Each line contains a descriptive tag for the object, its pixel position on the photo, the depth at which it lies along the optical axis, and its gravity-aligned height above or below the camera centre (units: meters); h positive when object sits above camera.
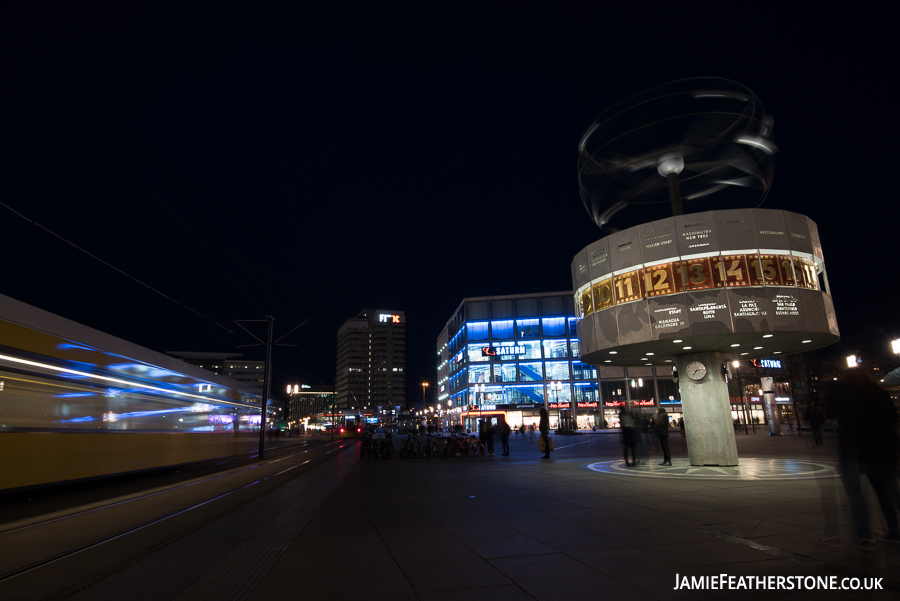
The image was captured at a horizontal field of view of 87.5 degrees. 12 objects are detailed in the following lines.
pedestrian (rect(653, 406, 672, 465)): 15.84 -1.08
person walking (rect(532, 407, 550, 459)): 19.06 -1.14
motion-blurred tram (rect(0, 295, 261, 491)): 9.30 +0.37
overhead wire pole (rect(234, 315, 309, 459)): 24.64 +1.43
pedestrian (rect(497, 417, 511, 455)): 22.99 -1.31
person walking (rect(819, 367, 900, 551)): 5.23 -0.58
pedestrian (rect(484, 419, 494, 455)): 24.16 -1.57
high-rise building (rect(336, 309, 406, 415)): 177.88 +17.80
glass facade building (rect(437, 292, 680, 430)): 75.19 +4.72
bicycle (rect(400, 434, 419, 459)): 22.80 -1.98
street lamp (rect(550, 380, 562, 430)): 77.56 +2.38
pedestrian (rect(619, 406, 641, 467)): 15.59 -1.00
